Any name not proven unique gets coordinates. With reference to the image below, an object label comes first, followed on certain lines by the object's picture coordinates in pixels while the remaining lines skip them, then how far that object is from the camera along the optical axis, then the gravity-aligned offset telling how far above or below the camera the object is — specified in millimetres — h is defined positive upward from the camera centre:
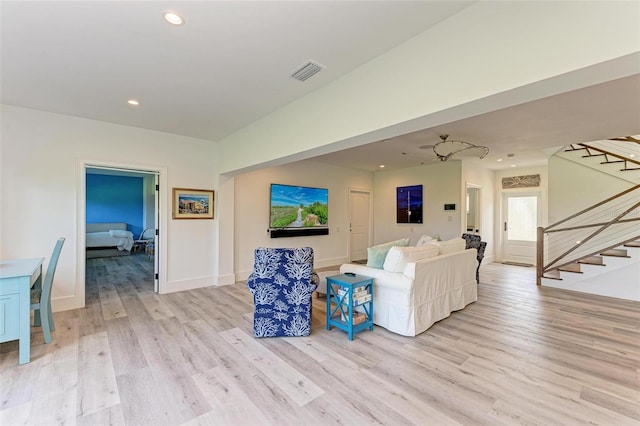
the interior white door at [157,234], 4721 -387
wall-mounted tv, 6160 +46
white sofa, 3062 -923
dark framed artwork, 7250 +263
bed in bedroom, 8641 -883
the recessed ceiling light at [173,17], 1922 +1396
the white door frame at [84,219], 4020 -115
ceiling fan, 4452 +1131
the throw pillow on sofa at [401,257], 3203 -516
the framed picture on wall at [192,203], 4856 +158
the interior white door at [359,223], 7902 -295
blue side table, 3018 -987
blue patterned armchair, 3064 -973
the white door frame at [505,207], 7359 +212
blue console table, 2463 -898
